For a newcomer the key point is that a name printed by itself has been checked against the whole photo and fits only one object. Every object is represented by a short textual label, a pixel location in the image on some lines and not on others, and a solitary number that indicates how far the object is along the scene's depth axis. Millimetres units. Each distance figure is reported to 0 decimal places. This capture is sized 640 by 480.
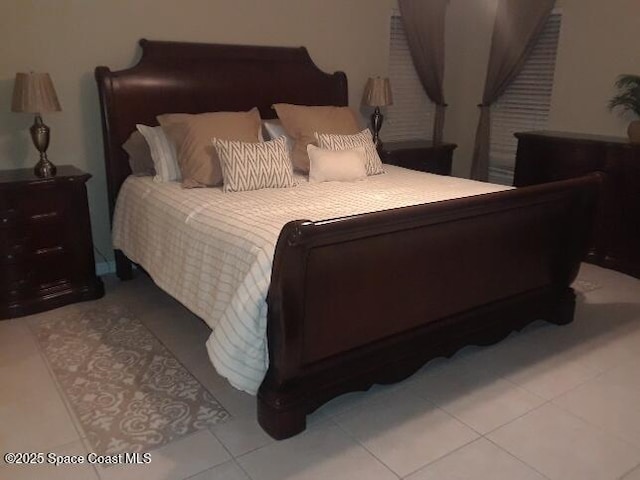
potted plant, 3697
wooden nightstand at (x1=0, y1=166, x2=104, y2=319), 2945
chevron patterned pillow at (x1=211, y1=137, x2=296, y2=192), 2994
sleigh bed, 1932
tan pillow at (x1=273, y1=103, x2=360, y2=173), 3525
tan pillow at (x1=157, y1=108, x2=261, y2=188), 3084
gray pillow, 3391
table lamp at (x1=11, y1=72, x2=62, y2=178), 2920
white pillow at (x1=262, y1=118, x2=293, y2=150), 3663
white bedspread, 1949
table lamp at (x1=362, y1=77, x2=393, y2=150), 4312
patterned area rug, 2082
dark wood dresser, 3746
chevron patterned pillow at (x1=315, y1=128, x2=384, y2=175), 3467
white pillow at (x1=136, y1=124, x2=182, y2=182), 3232
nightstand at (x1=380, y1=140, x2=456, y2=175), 4488
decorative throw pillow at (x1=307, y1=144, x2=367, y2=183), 3311
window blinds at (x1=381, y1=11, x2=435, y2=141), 4789
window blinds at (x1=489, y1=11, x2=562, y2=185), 4516
